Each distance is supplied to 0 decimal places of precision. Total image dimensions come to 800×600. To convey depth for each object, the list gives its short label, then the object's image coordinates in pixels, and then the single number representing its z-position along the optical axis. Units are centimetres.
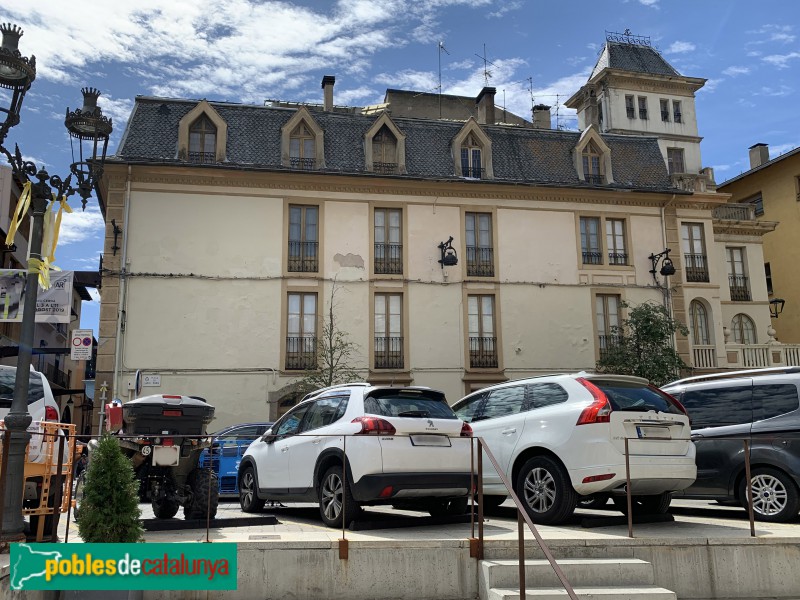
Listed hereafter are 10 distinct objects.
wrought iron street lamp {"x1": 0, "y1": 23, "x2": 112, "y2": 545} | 710
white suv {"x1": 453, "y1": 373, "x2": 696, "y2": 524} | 848
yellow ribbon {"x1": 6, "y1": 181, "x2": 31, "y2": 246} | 858
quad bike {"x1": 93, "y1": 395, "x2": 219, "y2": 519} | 864
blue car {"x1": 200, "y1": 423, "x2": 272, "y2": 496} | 1470
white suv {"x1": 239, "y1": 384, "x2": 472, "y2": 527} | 826
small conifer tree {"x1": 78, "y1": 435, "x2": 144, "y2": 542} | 660
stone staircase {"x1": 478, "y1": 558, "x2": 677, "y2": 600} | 688
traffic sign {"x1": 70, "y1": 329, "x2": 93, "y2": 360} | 1610
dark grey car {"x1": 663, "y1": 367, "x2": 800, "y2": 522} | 962
